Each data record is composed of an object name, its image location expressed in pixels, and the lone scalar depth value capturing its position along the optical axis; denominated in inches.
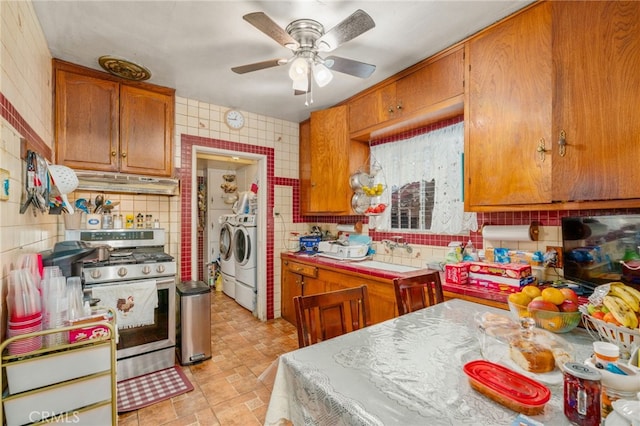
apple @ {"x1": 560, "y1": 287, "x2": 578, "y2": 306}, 48.6
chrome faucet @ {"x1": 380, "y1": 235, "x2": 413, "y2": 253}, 110.0
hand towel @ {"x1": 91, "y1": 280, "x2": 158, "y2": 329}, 86.3
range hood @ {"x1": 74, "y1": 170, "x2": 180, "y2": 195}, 95.1
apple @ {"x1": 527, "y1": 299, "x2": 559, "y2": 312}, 47.6
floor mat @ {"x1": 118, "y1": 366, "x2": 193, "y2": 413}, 79.1
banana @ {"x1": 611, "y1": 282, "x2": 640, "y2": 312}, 40.0
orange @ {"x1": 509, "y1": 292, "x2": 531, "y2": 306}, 50.8
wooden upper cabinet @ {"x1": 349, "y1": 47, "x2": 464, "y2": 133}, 82.4
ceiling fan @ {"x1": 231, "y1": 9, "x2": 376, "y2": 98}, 60.1
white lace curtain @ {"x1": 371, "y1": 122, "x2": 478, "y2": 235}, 95.1
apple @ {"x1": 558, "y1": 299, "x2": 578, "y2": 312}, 47.4
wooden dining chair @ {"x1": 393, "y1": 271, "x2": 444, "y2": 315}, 62.9
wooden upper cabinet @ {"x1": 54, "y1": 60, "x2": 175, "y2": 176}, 92.5
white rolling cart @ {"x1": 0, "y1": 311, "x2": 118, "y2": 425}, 46.1
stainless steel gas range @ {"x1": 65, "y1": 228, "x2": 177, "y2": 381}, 87.4
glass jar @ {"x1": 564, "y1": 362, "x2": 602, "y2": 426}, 26.0
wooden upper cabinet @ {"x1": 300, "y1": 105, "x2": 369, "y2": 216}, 120.2
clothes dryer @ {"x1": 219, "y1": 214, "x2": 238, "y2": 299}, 168.0
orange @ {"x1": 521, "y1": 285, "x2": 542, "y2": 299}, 51.1
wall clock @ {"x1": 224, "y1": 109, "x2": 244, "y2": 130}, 129.7
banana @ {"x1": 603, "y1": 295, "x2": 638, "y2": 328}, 37.9
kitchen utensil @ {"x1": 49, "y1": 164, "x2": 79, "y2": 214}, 75.7
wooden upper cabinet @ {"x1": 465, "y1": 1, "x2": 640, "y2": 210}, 53.9
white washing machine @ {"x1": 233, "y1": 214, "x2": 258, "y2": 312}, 145.3
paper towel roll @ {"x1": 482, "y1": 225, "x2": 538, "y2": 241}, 75.9
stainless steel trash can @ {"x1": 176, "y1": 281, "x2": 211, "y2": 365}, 99.9
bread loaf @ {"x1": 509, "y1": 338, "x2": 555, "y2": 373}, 35.4
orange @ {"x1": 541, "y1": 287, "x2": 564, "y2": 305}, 48.0
